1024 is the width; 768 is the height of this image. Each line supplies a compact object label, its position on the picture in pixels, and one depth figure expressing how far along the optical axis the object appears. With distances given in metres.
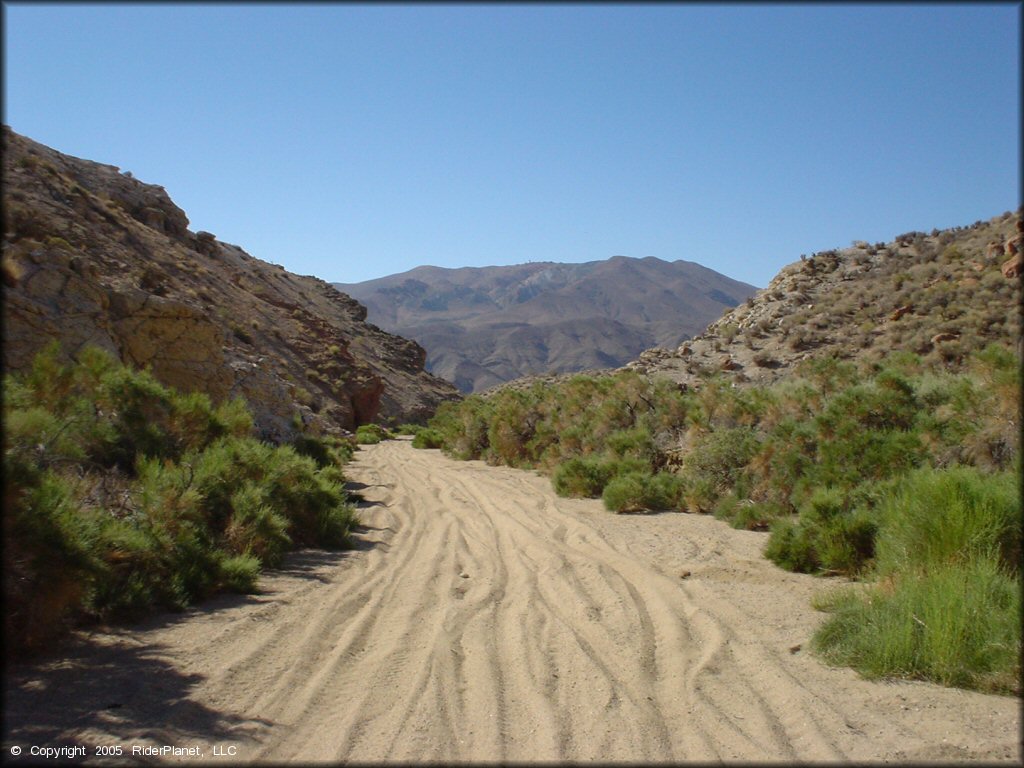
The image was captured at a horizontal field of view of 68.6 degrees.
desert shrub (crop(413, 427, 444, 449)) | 30.41
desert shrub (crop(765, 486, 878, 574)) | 7.94
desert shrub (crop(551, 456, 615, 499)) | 14.62
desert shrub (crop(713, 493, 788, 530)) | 10.71
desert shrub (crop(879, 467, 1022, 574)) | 6.08
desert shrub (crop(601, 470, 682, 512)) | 12.64
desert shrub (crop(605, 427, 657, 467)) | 15.08
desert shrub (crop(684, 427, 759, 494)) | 12.23
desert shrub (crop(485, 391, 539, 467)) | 21.28
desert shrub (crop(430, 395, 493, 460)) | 24.45
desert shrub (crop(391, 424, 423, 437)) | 42.48
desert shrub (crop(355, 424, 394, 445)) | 32.88
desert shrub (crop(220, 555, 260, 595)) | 7.20
